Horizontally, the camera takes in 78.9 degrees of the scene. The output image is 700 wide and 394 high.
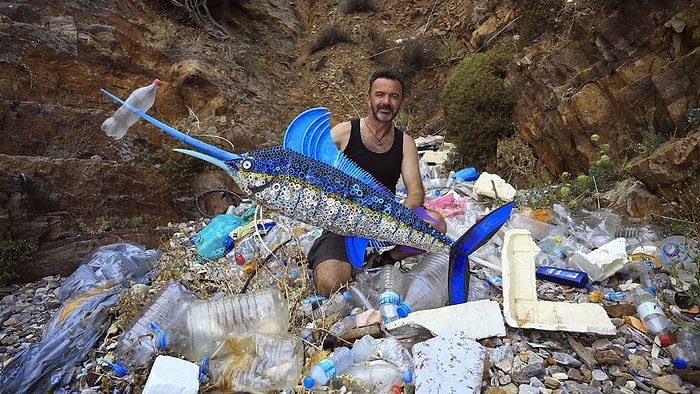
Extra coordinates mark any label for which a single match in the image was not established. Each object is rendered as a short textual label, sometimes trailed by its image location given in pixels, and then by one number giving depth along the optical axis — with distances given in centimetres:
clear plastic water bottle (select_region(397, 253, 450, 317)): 285
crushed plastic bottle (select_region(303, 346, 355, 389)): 205
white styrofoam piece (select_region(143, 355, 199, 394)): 194
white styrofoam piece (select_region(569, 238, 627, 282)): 298
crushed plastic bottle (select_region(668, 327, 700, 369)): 212
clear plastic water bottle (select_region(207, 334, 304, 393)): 207
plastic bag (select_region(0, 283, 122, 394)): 231
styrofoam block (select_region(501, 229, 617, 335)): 234
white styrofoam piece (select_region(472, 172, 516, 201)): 462
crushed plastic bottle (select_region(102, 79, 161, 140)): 233
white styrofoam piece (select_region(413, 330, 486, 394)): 199
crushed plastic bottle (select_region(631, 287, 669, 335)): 239
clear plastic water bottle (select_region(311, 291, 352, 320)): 267
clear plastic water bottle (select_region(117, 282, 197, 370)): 240
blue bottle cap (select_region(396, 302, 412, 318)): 254
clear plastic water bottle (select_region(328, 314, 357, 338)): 248
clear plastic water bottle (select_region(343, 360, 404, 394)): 209
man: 312
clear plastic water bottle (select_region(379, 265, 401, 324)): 261
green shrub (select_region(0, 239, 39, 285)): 373
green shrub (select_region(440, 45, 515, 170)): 630
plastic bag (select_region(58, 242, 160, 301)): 346
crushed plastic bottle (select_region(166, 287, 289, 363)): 240
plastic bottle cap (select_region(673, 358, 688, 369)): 211
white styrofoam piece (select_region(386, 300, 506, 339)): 235
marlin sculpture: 229
